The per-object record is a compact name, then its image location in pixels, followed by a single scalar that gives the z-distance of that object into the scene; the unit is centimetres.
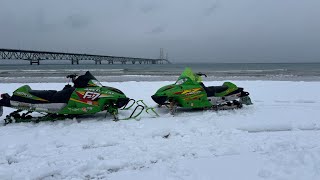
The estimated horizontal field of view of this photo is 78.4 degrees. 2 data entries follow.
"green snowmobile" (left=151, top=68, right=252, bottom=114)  567
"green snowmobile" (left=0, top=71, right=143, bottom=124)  497
